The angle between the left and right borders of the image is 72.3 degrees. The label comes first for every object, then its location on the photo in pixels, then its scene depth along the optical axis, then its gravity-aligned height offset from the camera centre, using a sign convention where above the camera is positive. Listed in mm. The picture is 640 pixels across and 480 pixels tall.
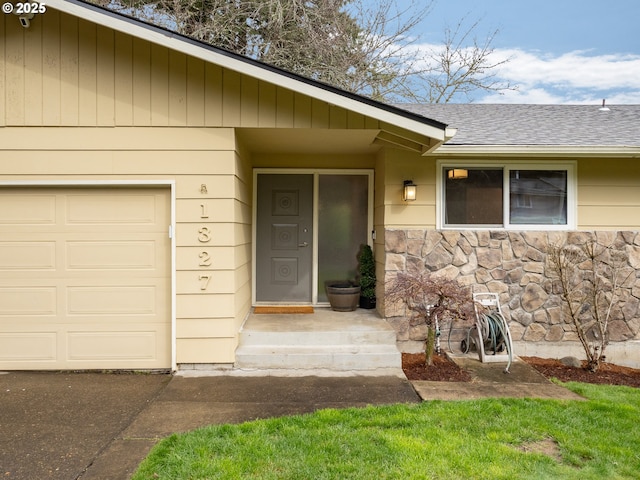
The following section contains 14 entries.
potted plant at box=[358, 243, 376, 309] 6094 -625
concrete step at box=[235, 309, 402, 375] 4602 -1234
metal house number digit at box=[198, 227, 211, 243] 4527 -10
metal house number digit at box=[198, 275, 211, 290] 4531 -506
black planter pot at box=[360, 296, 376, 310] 6109 -975
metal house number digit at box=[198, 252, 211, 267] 4527 -279
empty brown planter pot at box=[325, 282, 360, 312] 5902 -872
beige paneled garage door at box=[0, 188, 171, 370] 4582 -490
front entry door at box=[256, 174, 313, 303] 6426 -81
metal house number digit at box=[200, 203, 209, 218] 4520 +217
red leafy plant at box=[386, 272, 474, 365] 4484 -694
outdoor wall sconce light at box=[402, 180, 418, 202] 5227 +512
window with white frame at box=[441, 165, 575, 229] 5379 +475
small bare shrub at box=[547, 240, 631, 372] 5230 -514
